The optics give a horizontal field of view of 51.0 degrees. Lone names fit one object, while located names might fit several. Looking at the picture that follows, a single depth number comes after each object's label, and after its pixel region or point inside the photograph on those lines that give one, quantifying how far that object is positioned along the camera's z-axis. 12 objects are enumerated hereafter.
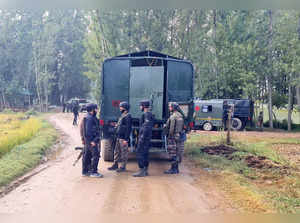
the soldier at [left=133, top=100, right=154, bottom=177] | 6.84
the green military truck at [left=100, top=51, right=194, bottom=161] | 8.27
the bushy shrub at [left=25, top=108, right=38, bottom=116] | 26.97
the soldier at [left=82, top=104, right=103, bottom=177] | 6.65
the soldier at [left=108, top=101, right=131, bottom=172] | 6.95
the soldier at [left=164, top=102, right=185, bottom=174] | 7.04
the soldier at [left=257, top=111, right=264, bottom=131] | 19.09
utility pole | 11.48
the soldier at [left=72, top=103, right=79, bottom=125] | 18.38
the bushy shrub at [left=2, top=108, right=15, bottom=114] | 26.84
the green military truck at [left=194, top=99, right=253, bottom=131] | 17.98
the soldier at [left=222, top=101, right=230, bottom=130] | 17.86
